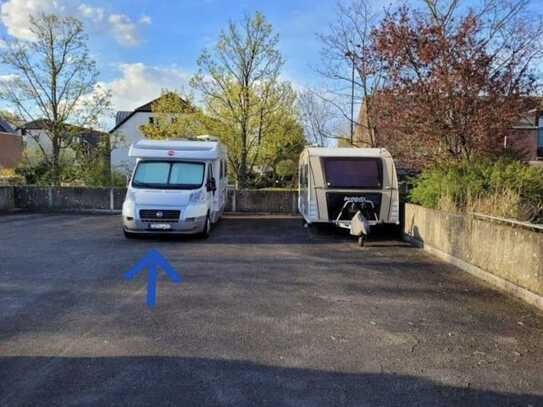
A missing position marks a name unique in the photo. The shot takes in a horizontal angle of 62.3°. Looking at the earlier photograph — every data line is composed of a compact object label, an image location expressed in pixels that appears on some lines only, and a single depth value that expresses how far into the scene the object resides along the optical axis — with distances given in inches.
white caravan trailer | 470.9
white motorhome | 442.3
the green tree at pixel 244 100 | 944.9
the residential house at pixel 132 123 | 1879.9
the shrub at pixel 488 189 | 336.8
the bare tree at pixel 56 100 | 881.5
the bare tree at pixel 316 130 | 943.7
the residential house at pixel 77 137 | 904.3
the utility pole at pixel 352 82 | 609.3
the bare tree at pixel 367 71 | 539.9
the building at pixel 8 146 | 1915.2
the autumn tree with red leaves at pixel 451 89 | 440.8
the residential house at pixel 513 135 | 471.0
